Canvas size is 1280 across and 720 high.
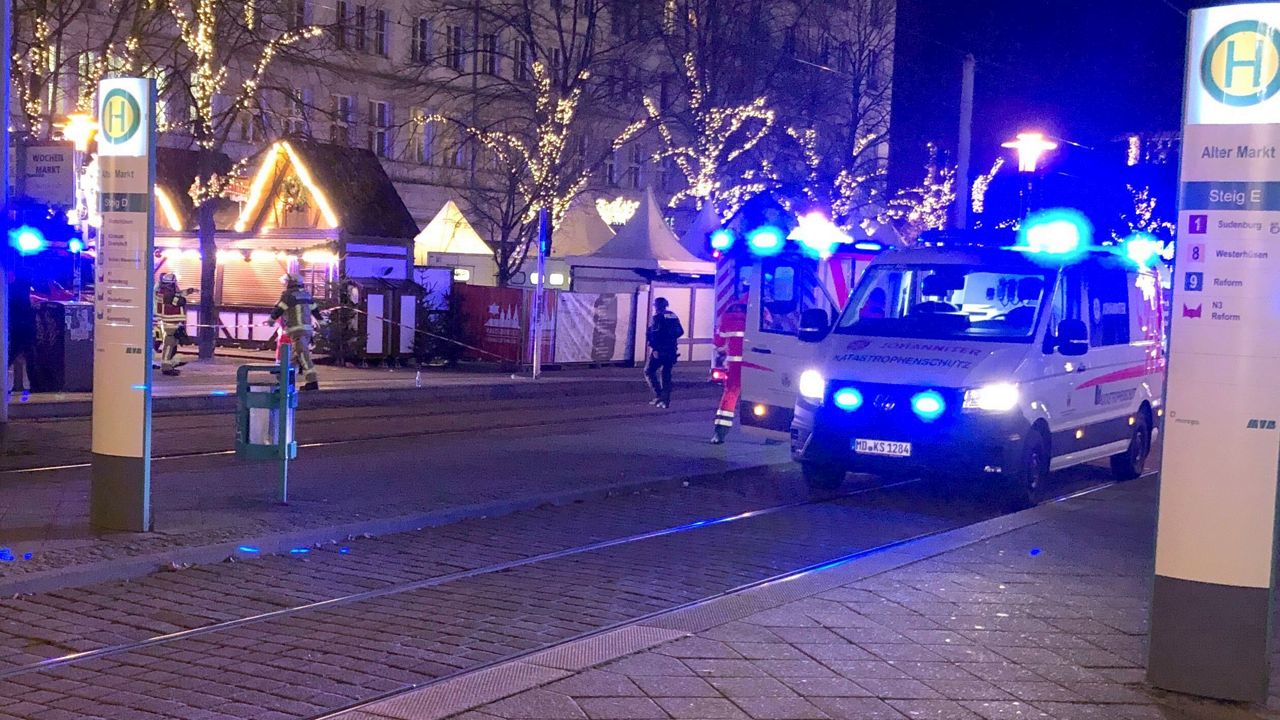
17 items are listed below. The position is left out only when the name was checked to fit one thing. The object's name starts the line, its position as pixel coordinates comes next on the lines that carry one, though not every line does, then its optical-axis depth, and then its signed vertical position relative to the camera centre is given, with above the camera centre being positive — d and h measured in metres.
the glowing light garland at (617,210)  49.25 +3.01
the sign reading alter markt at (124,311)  8.75 -0.25
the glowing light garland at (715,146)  36.53 +4.12
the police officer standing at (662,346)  20.67 -0.76
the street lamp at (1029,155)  17.34 +1.97
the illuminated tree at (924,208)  40.75 +2.95
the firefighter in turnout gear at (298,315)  20.17 -0.53
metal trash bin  10.41 -1.07
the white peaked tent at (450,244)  42.09 +1.32
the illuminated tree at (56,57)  23.72 +4.01
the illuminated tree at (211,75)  25.91 +3.91
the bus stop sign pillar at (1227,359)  5.72 -0.17
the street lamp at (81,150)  21.27 +2.00
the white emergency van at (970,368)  11.66 -0.52
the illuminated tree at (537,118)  34.81 +4.93
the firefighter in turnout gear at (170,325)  23.61 -0.89
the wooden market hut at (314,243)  28.70 +0.84
